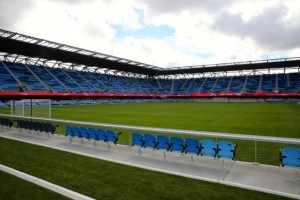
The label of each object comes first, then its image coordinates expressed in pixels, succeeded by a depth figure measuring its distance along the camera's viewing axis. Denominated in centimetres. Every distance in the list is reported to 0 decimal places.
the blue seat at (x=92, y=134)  1135
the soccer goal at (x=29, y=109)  2259
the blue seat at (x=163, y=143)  916
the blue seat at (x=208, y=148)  827
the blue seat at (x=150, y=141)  959
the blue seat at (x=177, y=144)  888
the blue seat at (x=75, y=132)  1202
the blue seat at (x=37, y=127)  1368
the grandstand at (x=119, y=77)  4881
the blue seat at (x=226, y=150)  793
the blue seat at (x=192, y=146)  848
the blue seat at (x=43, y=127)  1341
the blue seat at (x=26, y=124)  1438
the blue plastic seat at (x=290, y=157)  686
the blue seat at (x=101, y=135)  1098
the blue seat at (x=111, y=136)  1070
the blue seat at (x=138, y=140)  987
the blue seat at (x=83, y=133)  1169
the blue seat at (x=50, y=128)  1309
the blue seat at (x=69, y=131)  1230
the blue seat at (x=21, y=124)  1477
